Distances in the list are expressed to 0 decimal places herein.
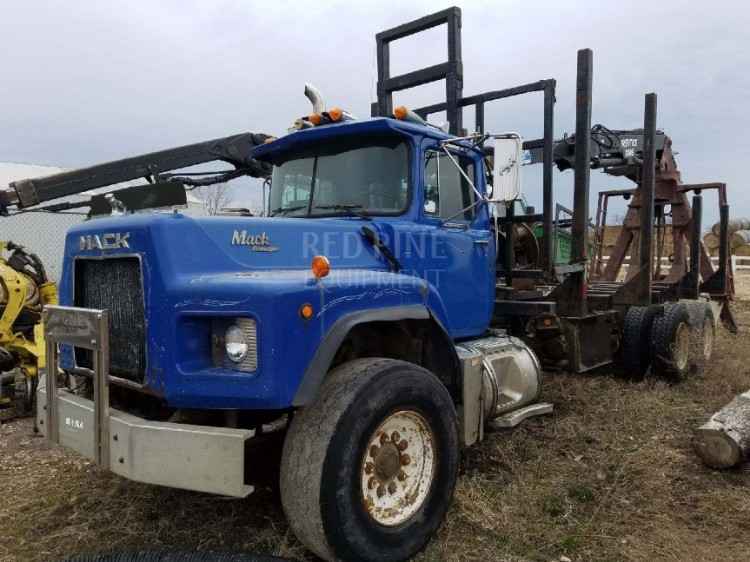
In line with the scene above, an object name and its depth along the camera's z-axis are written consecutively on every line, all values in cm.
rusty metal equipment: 592
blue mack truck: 292
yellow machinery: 658
